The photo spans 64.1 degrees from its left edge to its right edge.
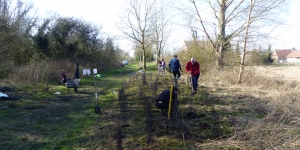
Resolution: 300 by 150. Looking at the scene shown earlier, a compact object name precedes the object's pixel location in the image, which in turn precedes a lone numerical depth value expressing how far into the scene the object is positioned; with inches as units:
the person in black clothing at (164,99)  248.0
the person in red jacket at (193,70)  366.9
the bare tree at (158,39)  1270.9
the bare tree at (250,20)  493.0
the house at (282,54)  2442.4
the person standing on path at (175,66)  466.8
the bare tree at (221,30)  584.4
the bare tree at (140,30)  1146.7
